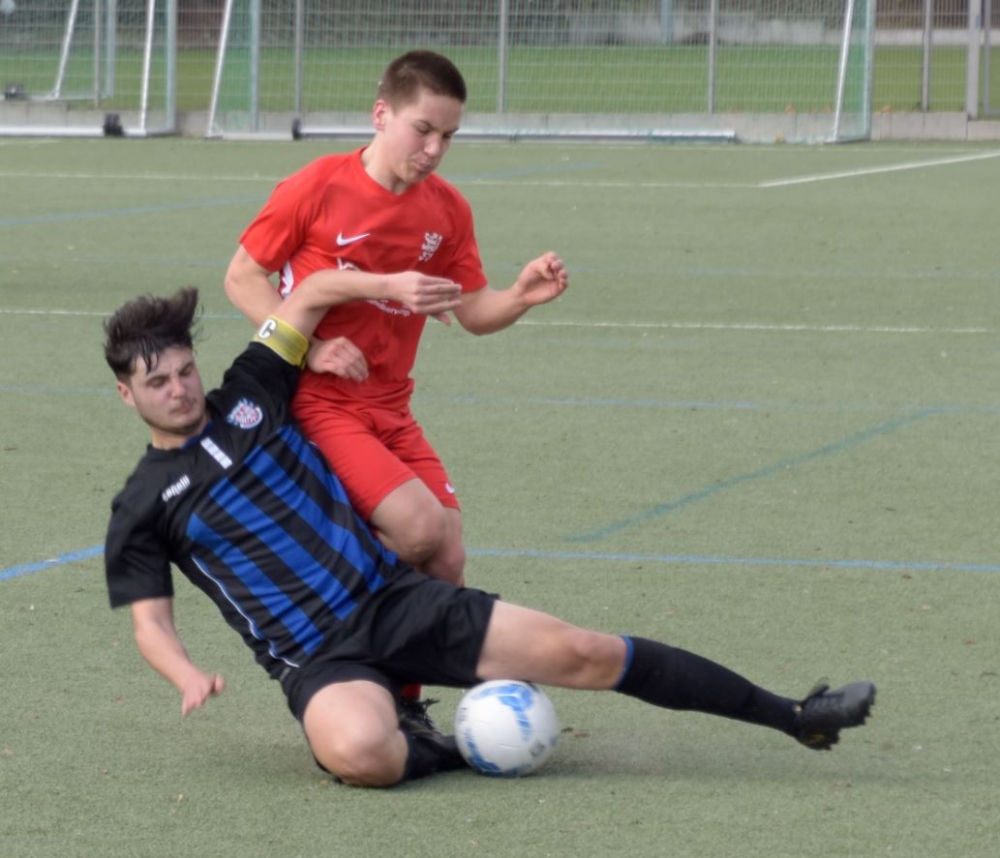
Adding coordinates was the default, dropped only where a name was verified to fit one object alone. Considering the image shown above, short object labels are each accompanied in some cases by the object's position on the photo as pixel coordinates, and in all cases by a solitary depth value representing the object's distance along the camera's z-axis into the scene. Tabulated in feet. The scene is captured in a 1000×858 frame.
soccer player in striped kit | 30.60
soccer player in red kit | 33.19
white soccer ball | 30.30
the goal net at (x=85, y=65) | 181.78
